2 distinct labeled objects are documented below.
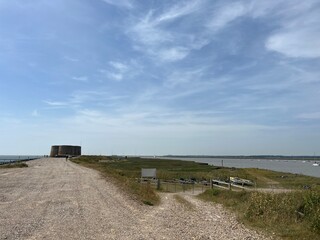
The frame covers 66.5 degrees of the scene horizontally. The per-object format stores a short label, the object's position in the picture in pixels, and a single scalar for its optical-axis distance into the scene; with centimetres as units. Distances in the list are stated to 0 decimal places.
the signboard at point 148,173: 2451
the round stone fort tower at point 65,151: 10114
